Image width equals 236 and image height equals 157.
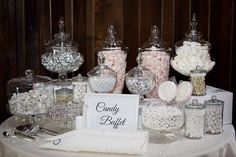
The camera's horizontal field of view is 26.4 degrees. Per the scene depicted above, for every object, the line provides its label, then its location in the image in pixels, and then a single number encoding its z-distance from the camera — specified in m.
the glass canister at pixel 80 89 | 2.59
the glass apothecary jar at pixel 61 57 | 2.83
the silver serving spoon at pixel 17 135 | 2.29
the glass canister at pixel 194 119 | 2.24
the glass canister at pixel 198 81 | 2.50
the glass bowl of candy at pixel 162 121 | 2.19
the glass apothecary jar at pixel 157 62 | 2.69
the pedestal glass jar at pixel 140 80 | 2.46
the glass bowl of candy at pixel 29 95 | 2.47
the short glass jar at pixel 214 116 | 2.31
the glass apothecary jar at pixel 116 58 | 2.70
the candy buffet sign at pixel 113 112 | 2.25
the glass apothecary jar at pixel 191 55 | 2.65
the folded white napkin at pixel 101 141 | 2.07
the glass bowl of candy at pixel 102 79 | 2.47
